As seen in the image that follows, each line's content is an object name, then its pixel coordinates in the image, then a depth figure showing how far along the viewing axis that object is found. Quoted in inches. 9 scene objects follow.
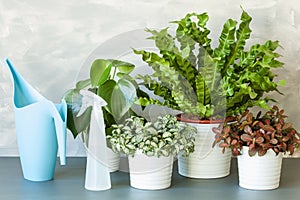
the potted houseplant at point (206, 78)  83.6
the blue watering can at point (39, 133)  82.1
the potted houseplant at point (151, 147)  79.6
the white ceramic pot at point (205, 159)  84.1
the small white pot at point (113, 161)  85.4
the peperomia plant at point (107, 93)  83.2
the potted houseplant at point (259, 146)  79.9
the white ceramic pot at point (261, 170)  80.3
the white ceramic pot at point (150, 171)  80.1
